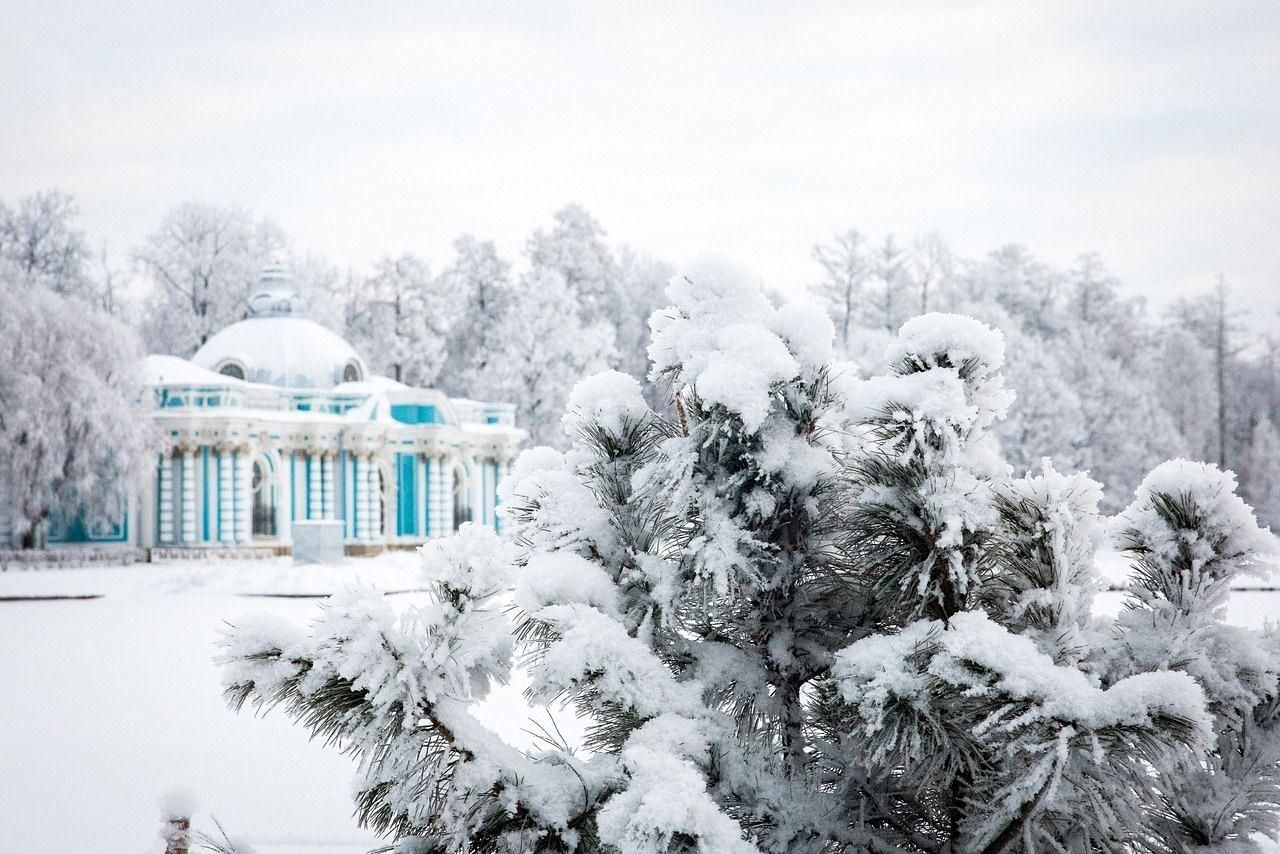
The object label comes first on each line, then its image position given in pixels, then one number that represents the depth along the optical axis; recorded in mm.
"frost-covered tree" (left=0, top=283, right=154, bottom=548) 25469
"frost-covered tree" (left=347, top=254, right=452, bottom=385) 42500
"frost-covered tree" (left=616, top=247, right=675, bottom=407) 43250
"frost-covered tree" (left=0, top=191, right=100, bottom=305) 36375
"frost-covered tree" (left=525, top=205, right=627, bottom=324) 44031
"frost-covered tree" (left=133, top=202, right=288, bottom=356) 40625
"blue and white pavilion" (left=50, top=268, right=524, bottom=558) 27734
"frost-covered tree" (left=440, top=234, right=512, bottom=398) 43188
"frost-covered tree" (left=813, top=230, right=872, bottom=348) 39219
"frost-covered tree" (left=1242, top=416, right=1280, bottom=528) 37531
